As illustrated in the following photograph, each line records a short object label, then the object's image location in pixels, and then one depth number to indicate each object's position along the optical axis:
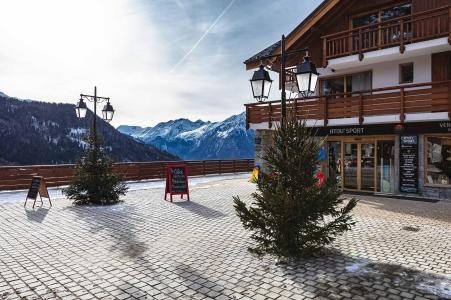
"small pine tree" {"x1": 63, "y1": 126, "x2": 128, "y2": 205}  12.56
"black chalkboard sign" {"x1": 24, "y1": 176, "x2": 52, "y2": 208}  12.07
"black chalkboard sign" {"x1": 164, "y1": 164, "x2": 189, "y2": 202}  13.68
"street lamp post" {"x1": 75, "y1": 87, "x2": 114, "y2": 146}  13.42
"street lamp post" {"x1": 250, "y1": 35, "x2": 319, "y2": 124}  6.90
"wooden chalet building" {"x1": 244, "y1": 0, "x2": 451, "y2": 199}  13.51
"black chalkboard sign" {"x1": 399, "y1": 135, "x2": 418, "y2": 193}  13.96
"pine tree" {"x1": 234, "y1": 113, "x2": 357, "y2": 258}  6.40
